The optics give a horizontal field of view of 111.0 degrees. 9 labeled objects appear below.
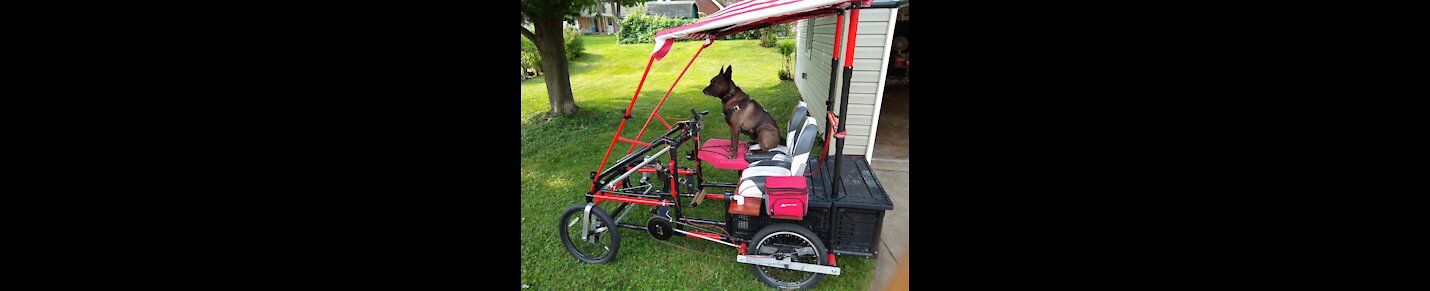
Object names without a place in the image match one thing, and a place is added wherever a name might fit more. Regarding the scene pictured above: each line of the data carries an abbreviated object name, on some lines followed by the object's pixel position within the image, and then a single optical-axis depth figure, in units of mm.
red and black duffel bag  2896
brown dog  4363
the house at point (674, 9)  40153
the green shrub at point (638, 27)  25812
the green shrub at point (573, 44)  19228
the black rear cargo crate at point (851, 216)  2980
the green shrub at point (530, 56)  15734
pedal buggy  2926
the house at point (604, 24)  35969
